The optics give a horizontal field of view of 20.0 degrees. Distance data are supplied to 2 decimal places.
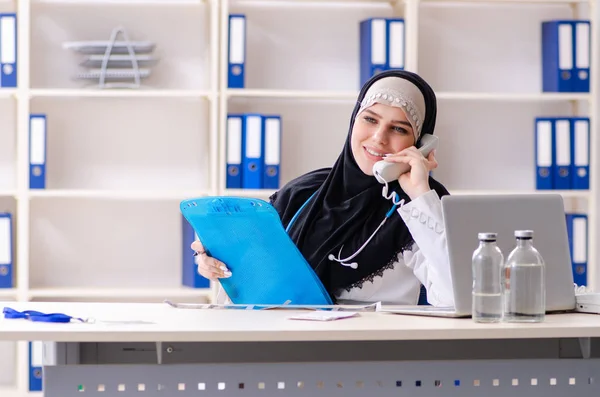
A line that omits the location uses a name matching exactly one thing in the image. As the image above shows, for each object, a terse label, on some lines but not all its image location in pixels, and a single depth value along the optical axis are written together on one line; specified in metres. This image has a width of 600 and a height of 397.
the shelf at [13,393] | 7.39
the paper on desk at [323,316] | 5.22
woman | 5.97
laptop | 5.27
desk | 4.75
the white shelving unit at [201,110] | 7.63
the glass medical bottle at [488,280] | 5.08
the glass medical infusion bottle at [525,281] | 5.07
